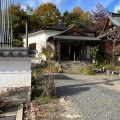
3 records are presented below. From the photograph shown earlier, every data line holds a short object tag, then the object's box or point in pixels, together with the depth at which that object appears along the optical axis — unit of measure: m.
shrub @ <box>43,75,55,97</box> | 4.72
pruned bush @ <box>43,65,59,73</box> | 11.18
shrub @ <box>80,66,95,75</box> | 10.90
